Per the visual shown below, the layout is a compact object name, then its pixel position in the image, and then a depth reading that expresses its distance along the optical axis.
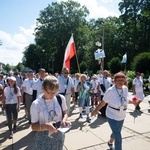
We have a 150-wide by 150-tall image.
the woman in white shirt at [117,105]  3.06
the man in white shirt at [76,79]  8.43
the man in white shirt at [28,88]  5.65
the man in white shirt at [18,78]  9.72
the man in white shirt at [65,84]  5.31
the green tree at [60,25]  33.47
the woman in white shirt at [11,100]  4.54
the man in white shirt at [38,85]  5.08
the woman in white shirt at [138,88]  7.03
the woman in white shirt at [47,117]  1.93
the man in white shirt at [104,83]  6.38
